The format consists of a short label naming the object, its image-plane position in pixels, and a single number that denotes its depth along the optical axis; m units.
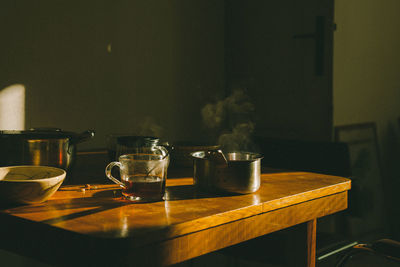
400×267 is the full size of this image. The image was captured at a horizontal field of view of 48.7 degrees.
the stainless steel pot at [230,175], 1.10
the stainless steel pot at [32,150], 1.14
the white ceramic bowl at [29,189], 0.95
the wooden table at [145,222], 0.79
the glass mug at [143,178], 1.03
